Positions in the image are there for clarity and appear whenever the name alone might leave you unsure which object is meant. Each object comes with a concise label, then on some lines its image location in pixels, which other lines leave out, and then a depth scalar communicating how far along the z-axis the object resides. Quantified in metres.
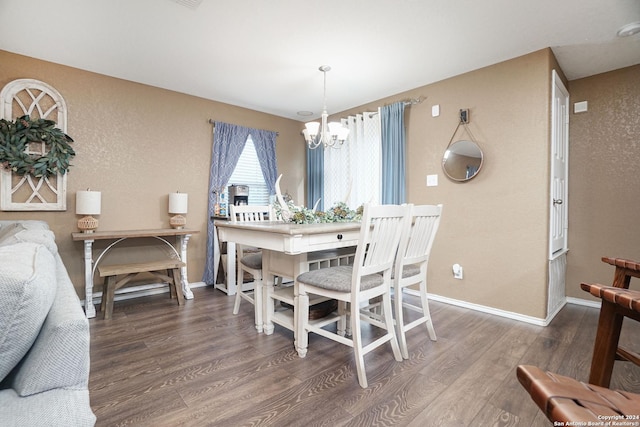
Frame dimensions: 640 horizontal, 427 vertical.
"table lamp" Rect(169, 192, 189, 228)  3.51
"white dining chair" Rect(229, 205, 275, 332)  2.48
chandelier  2.91
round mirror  3.05
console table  2.83
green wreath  2.70
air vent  2.07
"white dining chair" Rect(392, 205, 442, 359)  2.07
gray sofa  0.68
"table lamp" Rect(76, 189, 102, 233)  2.94
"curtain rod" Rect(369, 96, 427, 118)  3.52
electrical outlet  3.17
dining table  1.86
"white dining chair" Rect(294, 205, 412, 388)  1.75
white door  2.71
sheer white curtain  3.99
